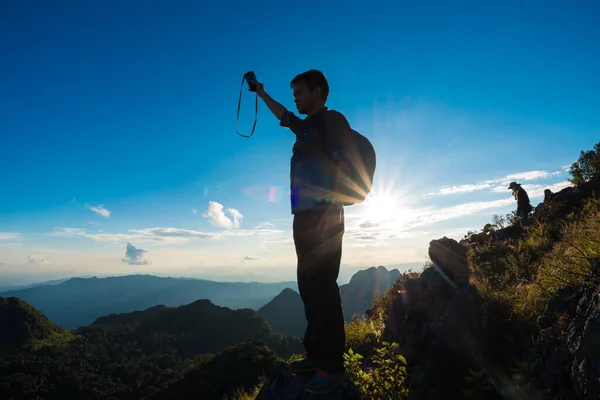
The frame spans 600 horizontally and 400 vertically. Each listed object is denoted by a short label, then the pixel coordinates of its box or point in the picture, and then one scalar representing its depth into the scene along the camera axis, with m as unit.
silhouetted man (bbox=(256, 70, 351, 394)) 2.98
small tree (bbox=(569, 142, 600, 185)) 14.76
